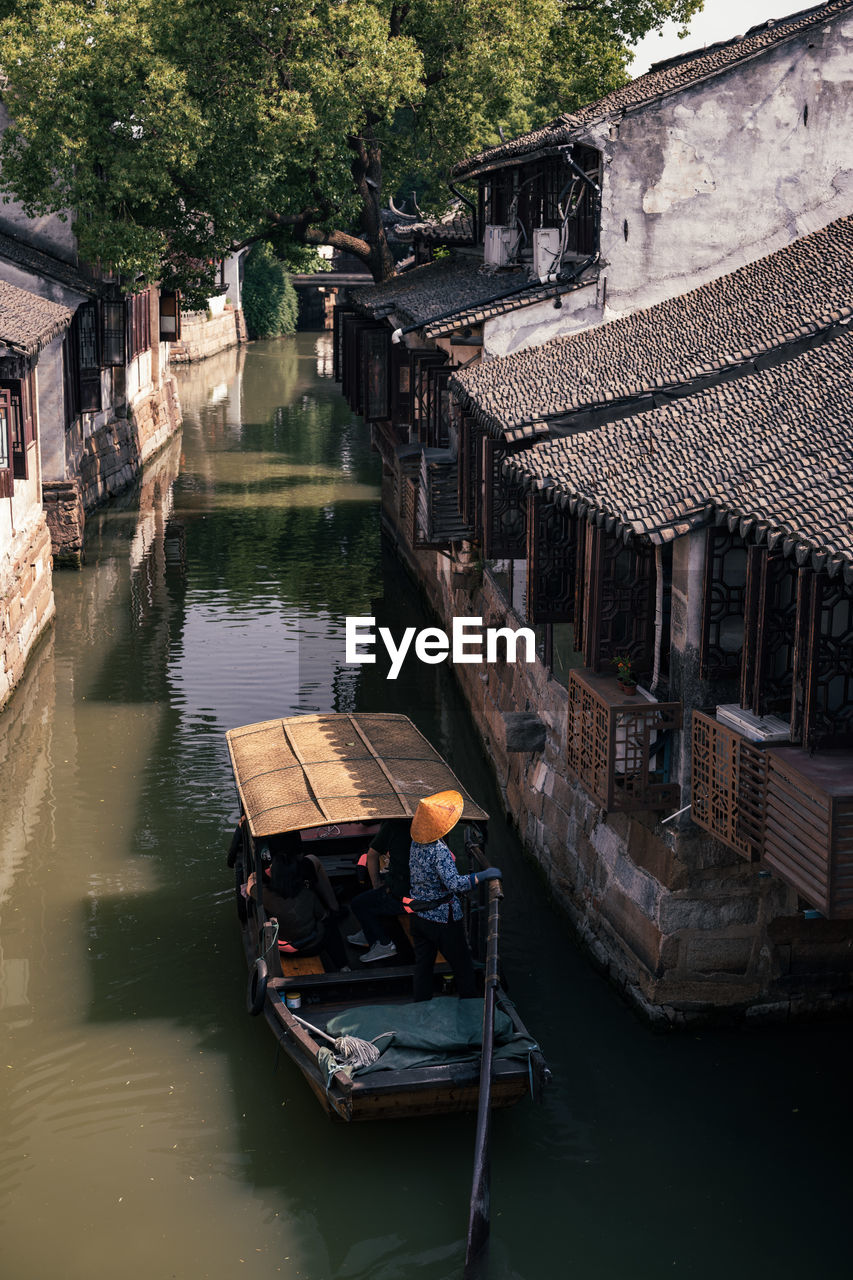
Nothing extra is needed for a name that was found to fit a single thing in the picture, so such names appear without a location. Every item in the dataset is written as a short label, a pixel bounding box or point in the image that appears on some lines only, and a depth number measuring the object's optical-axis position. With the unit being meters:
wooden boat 10.32
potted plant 12.02
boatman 11.19
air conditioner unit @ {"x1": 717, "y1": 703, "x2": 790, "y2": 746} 10.37
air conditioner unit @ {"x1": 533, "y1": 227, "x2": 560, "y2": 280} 22.05
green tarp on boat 10.47
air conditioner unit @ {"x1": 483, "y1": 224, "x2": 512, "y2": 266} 26.00
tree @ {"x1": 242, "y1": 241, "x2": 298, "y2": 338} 72.44
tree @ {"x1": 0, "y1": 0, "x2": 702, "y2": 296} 28.06
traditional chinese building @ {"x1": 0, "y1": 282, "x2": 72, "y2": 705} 20.28
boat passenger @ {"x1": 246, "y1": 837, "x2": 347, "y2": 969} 12.39
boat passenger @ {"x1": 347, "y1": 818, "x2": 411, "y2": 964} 12.60
